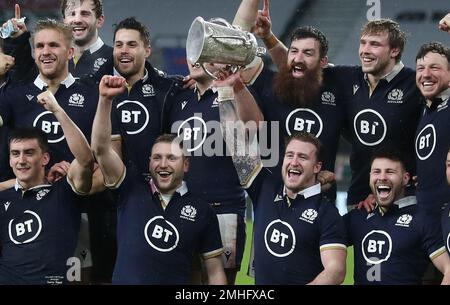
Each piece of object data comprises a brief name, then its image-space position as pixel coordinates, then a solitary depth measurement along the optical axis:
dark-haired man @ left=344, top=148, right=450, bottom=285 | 10.23
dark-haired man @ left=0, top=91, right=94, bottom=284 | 10.65
